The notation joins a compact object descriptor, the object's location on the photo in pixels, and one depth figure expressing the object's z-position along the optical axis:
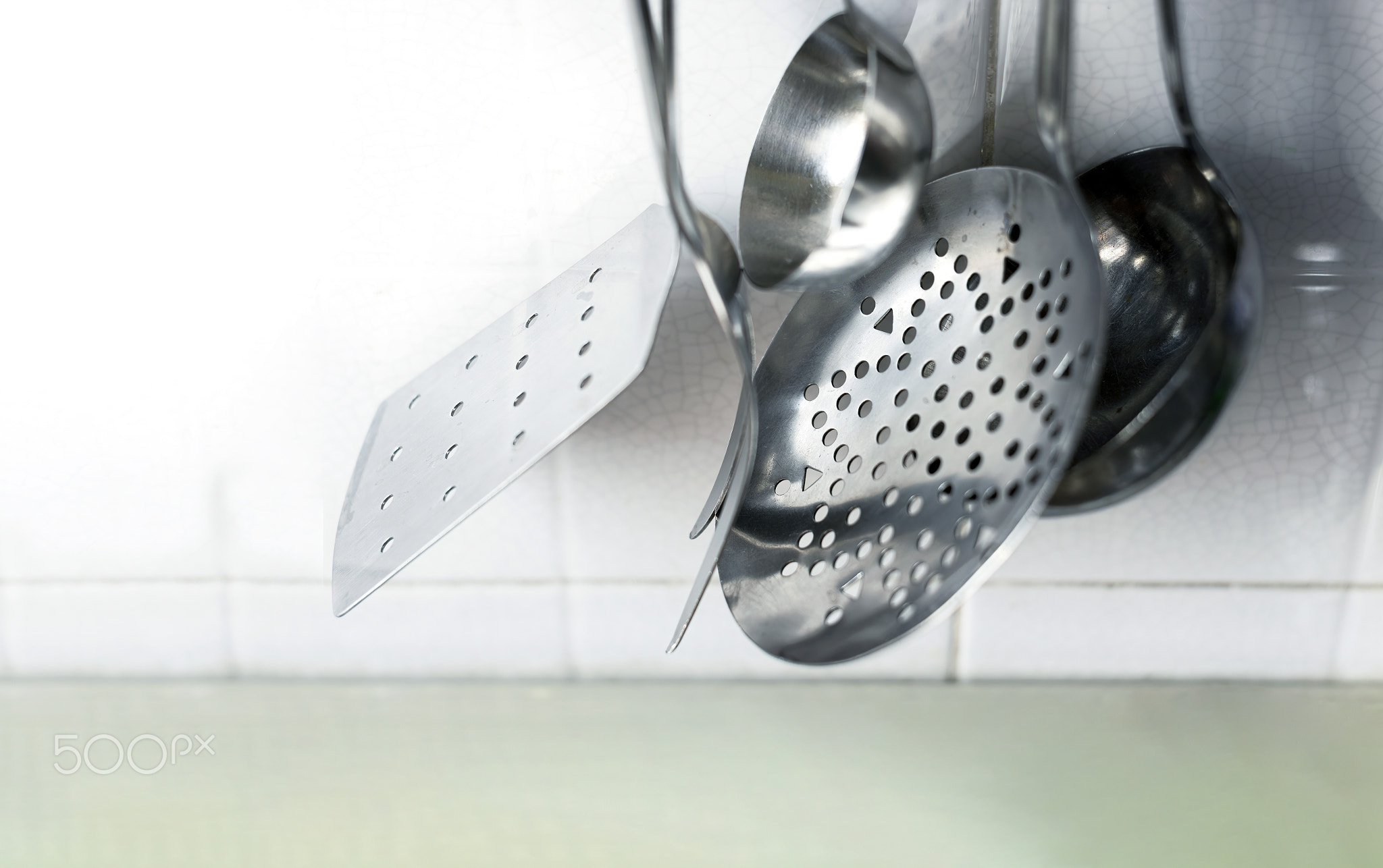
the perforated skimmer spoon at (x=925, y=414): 0.39
